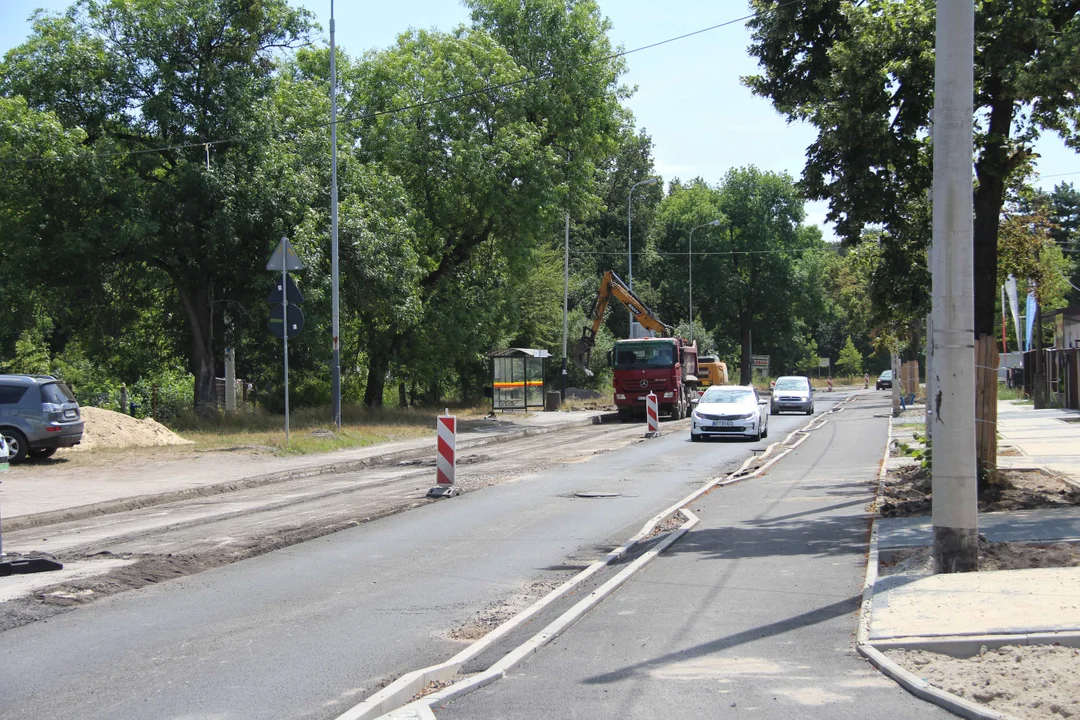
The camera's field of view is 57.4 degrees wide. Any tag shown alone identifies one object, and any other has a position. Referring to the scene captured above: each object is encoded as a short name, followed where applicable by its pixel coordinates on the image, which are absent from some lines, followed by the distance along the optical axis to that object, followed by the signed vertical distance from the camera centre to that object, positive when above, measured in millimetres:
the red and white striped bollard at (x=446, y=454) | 15617 -1313
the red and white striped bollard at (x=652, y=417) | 28812 -1409
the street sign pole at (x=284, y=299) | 21328 +1653
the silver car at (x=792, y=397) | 43062 -1284
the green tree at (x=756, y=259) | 77250 +8635
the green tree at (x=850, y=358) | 101188 +916
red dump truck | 37625 -162
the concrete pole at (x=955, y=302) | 8281 +542
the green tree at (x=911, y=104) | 11711 +3237
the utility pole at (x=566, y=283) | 44781 +3965
